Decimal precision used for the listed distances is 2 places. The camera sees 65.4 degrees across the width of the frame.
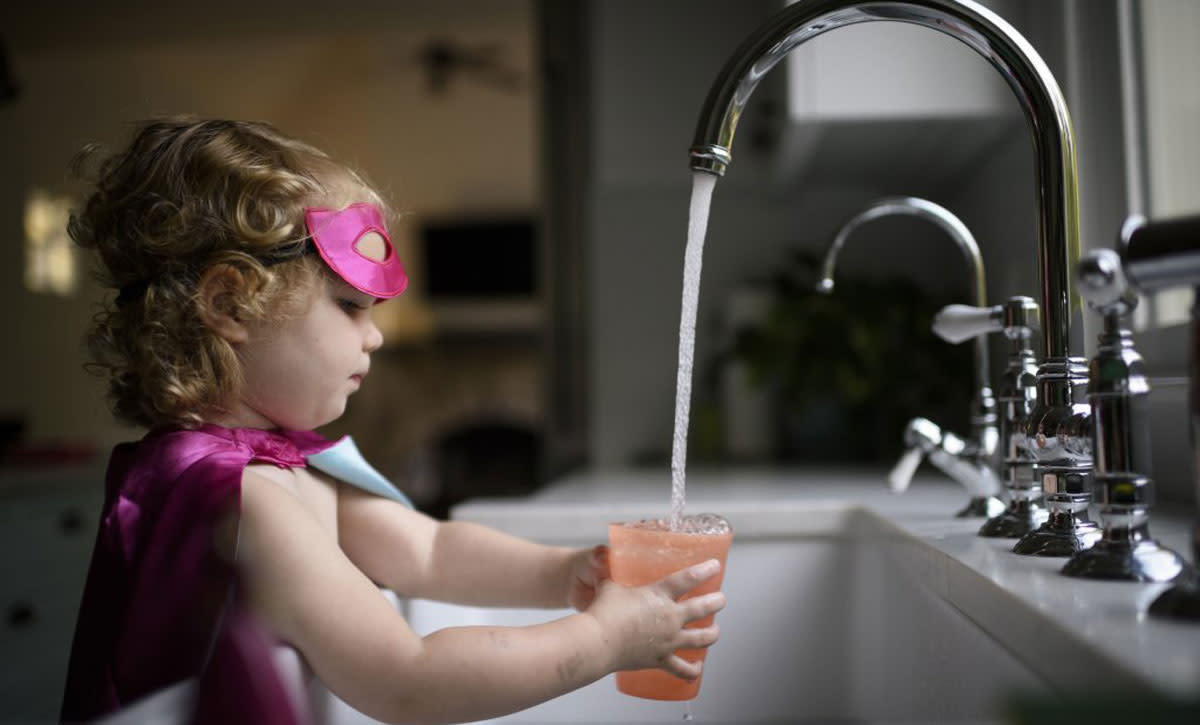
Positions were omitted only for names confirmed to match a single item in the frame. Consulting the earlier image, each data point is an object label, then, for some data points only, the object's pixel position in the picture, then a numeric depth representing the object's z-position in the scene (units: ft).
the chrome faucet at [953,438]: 3.30
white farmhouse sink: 3.26
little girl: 2.12
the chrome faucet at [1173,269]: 1.50
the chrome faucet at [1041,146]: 2.31
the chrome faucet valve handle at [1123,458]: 1.84
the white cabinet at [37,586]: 6.74
